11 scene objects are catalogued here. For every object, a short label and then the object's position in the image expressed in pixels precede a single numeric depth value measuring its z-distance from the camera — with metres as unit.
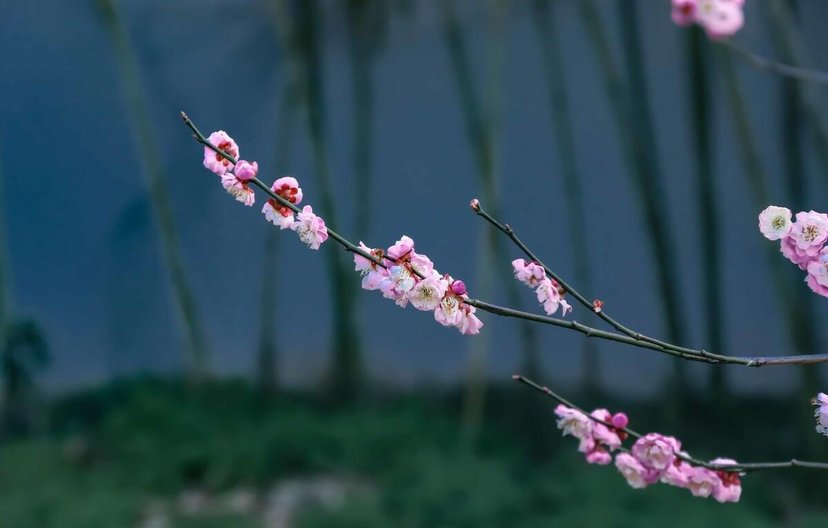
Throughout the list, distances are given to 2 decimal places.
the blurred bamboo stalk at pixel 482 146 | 7.56
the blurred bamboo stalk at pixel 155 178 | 7.60
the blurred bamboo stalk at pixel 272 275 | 7.75
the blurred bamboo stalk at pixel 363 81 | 7.82
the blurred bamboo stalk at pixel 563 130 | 7.70
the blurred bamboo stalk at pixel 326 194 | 7.77
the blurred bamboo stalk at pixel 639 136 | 7.60
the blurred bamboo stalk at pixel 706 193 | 7.56
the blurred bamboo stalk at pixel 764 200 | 6.96
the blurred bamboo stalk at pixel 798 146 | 7.01
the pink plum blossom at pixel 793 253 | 2.25
